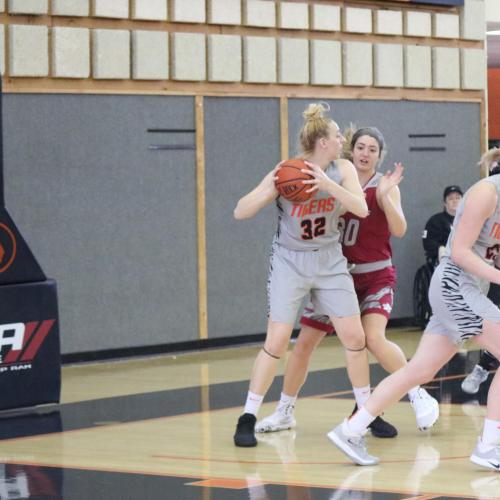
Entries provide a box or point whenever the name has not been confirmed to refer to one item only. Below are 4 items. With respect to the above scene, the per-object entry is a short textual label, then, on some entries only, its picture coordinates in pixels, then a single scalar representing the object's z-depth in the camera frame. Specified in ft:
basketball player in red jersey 41.78
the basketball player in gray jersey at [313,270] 39.93
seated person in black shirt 75.34
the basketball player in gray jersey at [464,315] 34.24
